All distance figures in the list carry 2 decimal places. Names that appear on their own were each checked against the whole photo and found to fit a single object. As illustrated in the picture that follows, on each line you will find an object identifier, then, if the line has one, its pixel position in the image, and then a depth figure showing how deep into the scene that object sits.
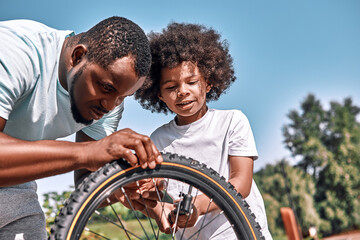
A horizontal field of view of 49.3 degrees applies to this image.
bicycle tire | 1.31
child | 2.18
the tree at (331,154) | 26.97
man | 1.69
